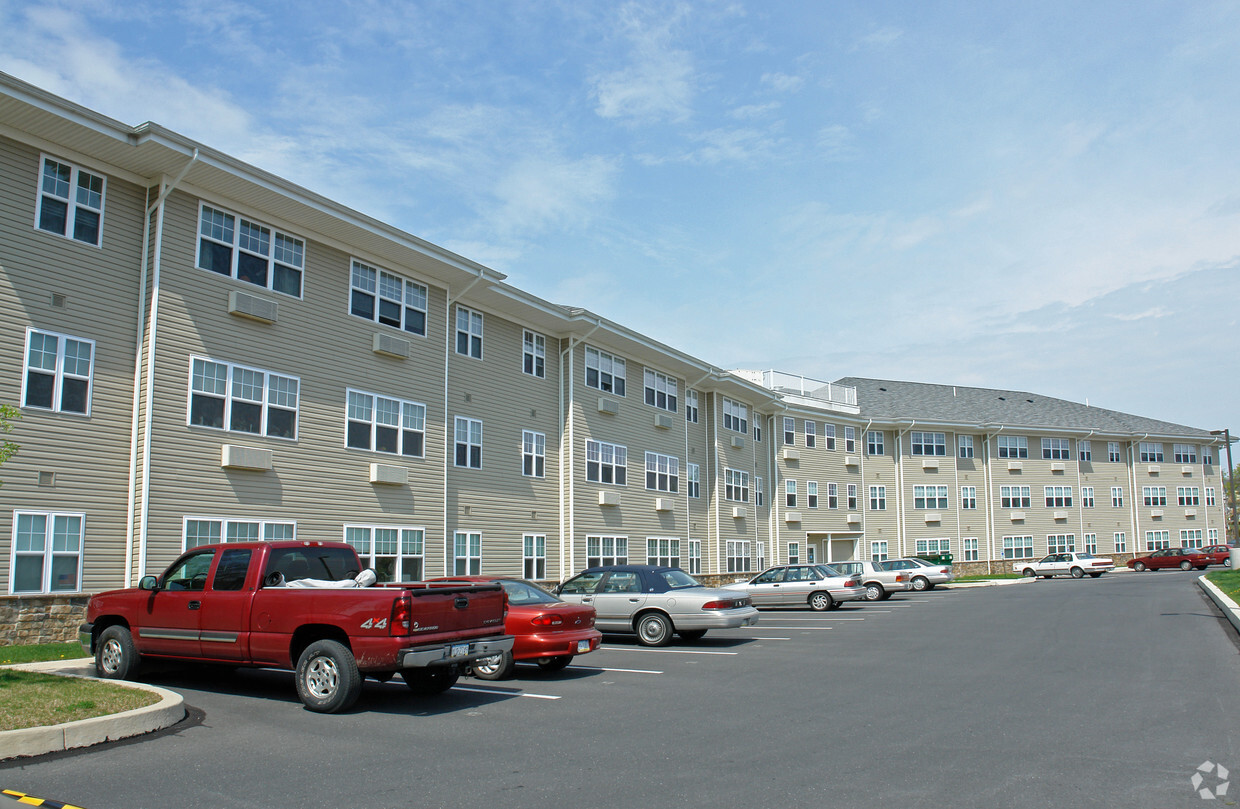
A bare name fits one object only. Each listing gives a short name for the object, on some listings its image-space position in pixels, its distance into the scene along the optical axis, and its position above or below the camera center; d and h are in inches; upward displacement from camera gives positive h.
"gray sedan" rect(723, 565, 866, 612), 1106.7 -74.1
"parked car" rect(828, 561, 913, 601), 1350.9 -74.6
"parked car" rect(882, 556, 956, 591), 1592.0 -79.6
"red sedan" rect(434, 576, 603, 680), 510.6 -60.3
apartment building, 645.3 +123.8
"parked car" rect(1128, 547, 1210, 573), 2134.6 -77.1
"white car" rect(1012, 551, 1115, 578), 1964.8 -83.9
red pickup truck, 385.7 -42.6
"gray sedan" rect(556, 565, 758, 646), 689.0 -57.6
